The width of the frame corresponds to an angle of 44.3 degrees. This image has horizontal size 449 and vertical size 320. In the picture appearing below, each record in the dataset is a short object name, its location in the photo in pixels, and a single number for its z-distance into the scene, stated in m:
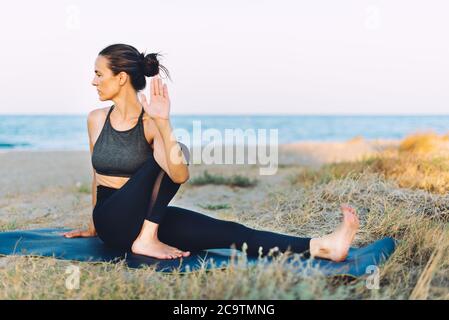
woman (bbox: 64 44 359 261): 3.29
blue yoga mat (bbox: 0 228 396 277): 3.14
